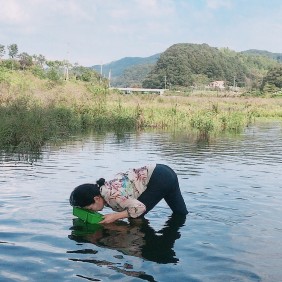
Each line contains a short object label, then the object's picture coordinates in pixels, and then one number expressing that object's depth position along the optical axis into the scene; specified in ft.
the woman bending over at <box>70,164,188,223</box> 18.60
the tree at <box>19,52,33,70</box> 222.48
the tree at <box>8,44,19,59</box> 261.03
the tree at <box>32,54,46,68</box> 256.93
